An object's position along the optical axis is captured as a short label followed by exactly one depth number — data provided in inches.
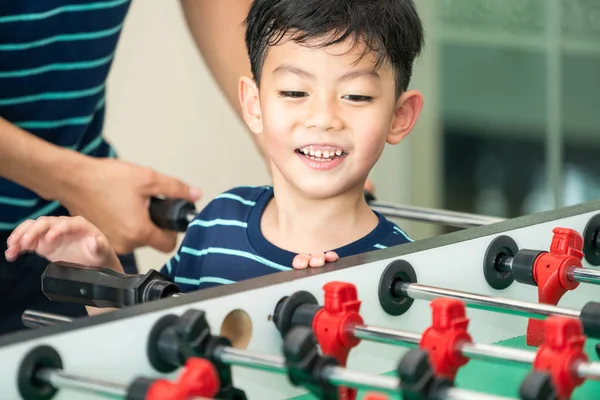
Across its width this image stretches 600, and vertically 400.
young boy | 63.6
